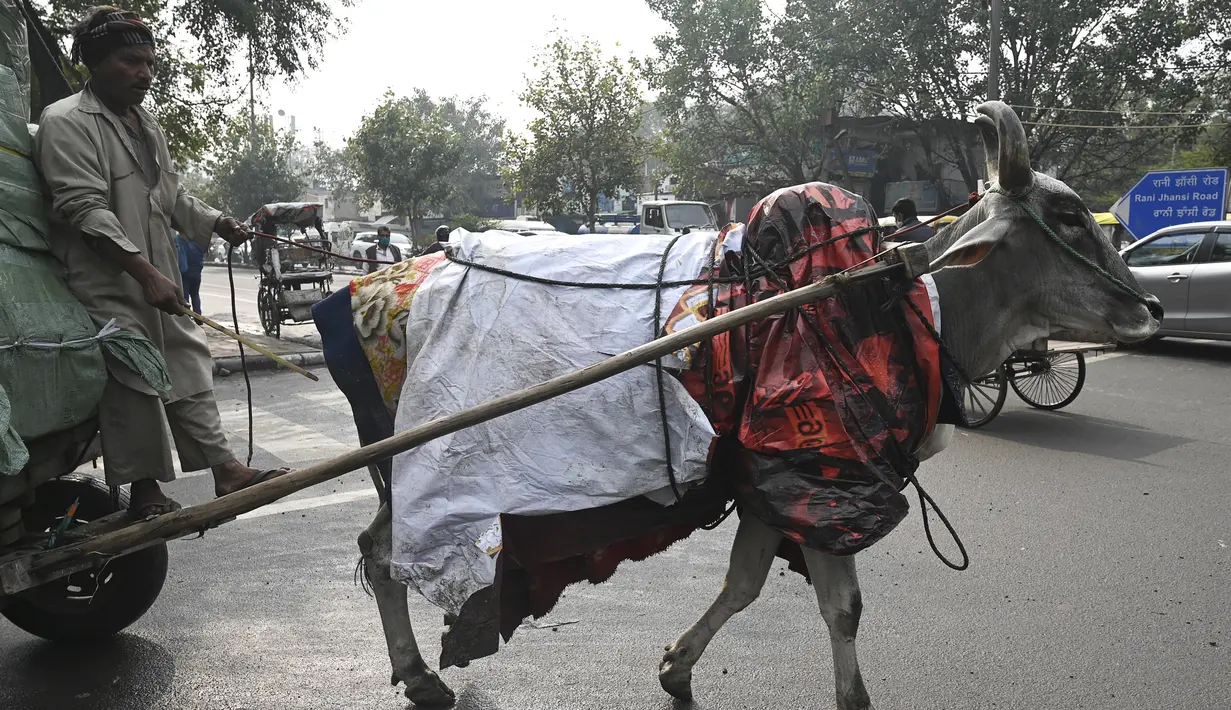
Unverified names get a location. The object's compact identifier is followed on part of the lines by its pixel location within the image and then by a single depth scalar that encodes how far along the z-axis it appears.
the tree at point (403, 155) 35.59
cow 3.25
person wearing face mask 19.13
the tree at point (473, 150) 62.39
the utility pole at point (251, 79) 14.01
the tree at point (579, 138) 28.44
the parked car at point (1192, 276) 11.51
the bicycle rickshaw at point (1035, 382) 7.84
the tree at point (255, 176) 44.56
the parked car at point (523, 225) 27.88
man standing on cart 3.19
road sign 14.96
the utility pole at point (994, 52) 19.86
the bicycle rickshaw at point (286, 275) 14.57
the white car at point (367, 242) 35.97
